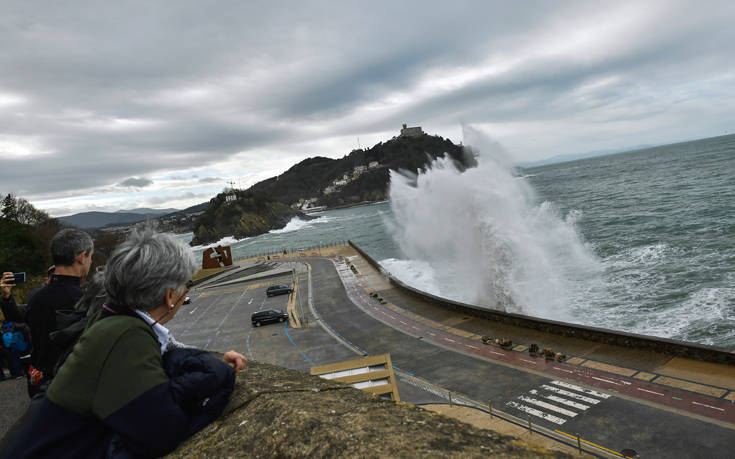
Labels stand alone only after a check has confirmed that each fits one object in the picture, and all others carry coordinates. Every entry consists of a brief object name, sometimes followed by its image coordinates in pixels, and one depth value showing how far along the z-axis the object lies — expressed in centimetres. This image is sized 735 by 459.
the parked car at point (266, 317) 3184
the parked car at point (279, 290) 4234
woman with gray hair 190
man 411
